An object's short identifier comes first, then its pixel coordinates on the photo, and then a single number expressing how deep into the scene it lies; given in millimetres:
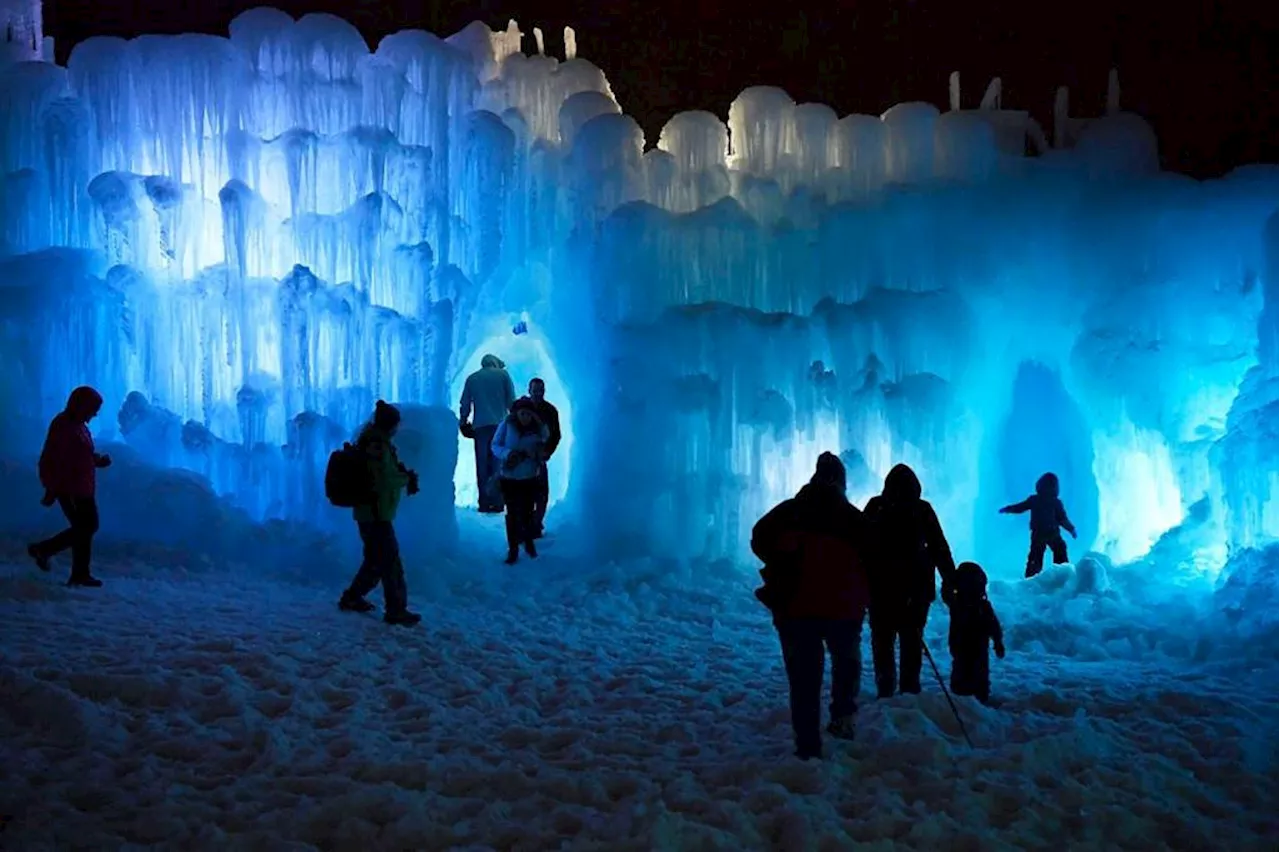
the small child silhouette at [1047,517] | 11719
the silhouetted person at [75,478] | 8594
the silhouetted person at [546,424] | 11719
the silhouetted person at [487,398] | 12680
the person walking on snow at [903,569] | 6473
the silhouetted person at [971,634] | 6668
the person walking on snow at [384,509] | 8195
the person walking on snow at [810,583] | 5309
